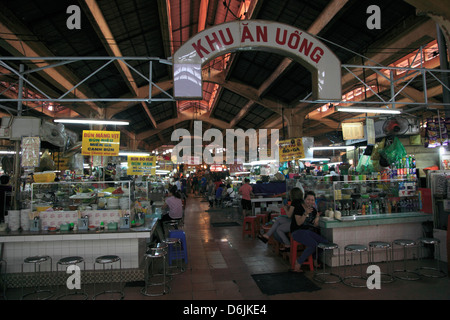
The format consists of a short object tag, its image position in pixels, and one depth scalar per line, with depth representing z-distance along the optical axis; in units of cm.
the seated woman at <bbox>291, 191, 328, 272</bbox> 513
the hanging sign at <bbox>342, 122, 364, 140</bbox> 848
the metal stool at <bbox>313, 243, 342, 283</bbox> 473
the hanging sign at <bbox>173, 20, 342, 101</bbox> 474
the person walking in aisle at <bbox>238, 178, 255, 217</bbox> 1021
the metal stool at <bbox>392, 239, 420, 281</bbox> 476
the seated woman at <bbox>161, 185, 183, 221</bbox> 725
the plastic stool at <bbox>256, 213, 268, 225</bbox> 847
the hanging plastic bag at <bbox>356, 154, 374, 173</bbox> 841
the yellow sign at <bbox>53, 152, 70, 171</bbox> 970
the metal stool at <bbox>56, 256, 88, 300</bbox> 408
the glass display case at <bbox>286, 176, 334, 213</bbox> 588
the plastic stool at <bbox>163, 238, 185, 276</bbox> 532
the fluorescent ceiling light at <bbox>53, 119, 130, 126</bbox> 711
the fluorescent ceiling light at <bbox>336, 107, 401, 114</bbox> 649
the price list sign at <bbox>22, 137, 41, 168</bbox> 615
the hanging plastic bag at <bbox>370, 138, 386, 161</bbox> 779
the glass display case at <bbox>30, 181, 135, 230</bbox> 492
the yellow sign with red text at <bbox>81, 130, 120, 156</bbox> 830
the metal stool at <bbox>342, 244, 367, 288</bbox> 448
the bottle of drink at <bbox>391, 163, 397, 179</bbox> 745
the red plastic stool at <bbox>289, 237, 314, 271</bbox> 523
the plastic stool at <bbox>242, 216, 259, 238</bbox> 803
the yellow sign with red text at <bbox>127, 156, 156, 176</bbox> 1070
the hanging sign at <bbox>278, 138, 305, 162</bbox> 1056
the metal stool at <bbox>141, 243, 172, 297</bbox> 437
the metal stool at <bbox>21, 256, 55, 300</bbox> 421
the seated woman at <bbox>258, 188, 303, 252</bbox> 547
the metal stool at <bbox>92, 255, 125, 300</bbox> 412
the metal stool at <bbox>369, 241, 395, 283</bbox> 471
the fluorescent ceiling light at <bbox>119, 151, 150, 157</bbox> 1288
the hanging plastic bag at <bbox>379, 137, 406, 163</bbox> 726
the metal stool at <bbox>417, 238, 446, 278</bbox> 484
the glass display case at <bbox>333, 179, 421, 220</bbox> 575
